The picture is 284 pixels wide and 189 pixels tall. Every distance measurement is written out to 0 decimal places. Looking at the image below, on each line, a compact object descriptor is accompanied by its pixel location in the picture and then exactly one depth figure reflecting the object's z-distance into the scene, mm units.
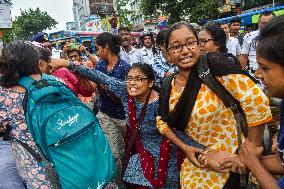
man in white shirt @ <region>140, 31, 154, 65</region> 4602
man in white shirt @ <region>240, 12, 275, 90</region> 3673
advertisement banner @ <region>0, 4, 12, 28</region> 9619
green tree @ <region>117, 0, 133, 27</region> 32498
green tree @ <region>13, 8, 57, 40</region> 44606
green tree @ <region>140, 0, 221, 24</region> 16687
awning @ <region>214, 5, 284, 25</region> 13434
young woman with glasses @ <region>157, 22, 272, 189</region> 1298
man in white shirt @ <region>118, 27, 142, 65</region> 4550
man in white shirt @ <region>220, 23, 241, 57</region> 4219
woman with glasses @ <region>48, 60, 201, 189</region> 1852
